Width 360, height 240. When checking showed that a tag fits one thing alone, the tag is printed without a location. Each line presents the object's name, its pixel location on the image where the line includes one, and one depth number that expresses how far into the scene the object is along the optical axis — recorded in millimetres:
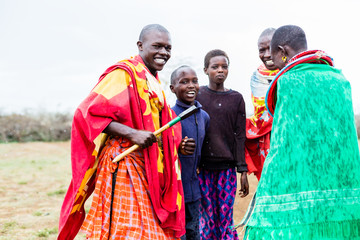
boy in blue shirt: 3600
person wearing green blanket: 2434
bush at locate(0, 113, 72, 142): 22312
